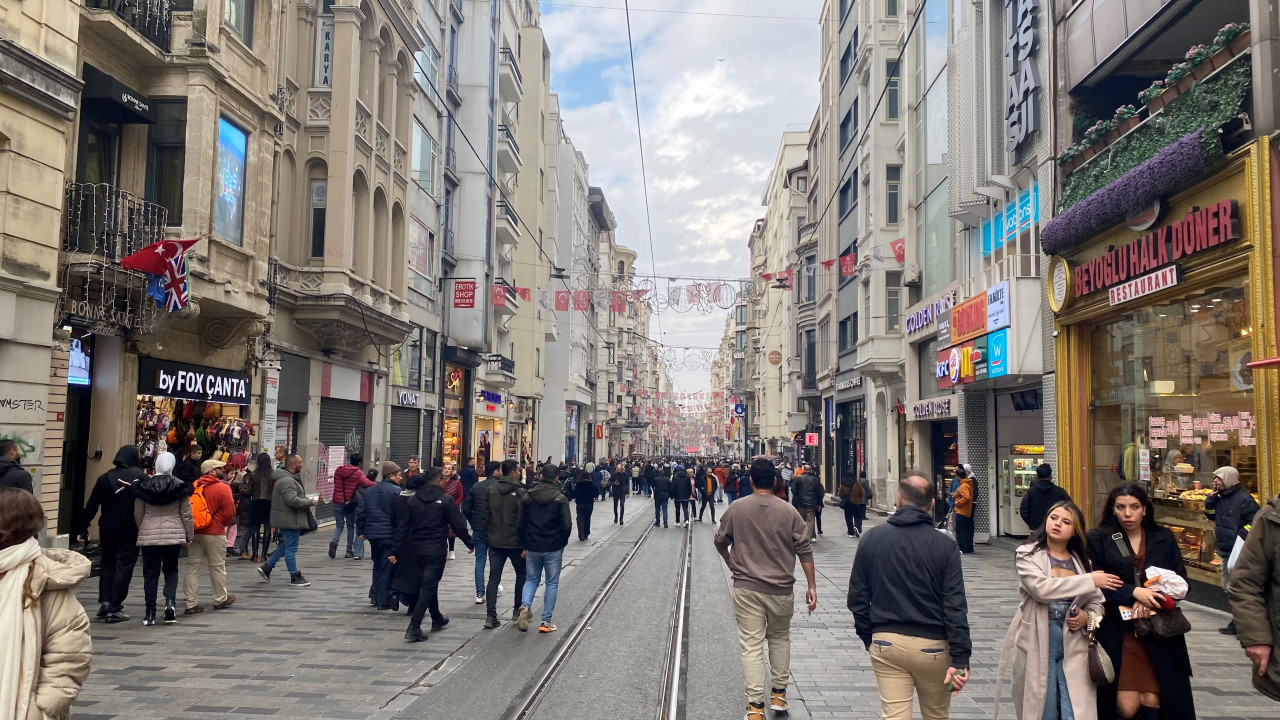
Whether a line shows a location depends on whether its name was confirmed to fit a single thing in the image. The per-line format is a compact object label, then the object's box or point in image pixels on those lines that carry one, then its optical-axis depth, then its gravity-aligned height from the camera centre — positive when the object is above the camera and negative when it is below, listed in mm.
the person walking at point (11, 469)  8812 -380
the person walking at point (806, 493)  19297 -1084
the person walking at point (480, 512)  10969 -898
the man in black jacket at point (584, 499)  20984 -1367
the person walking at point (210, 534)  10609 -1144
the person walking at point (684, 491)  25234 -1409
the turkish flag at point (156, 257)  13781 +2488
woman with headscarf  9906 -974
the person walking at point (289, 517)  12805 -1124
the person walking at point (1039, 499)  13516 -801
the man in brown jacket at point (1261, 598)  4527 -730
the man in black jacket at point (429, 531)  9906 -1002
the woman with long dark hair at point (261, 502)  14438 -1074
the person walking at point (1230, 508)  9945 -657
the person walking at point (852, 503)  22253 -1494
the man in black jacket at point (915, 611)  4977 -890
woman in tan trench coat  4699 -874
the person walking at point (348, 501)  15539 -1108
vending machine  21109 -847
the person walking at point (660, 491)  25562 -1427
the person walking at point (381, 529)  11492 -1166
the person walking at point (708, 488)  27109 -1436
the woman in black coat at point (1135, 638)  4652 -946
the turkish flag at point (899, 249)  29586 +5834
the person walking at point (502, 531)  10320 -1022
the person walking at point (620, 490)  27875 -1561
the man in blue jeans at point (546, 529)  10234 -993
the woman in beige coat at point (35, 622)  3648 -745
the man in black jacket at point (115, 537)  9984 -1103
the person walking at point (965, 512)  18250 -1361
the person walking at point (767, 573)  6805 -951
